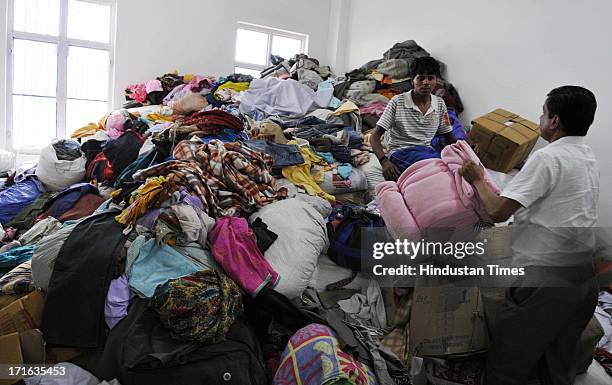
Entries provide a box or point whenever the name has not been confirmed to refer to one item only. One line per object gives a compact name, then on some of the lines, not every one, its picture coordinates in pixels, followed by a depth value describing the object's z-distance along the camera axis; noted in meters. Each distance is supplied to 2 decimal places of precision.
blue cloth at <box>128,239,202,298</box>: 1.50
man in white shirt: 1.36
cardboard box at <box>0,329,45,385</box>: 1.43
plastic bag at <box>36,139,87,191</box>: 3.00
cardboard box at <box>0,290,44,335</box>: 1.47
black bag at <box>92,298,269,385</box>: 1.34
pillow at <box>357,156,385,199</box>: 2.82
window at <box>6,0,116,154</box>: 4.75
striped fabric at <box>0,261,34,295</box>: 1.55
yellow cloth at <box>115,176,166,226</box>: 1.73
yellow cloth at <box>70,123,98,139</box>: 3.91
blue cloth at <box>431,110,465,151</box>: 2.88
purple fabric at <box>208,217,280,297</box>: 1.66
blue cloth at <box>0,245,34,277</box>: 1.82
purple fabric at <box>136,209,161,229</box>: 1.71
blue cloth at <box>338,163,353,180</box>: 2.77
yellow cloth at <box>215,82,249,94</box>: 4.67
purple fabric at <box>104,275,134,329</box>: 1.49
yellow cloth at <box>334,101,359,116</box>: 3.81
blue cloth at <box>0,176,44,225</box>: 2.68
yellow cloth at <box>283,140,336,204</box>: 2.52
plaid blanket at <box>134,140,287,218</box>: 2.00
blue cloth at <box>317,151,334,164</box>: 2.93
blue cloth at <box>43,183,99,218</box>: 2.43
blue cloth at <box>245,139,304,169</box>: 2.61
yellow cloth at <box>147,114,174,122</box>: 3.96
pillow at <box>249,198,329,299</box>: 1.77
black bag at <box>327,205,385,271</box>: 2.03
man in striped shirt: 2.49
